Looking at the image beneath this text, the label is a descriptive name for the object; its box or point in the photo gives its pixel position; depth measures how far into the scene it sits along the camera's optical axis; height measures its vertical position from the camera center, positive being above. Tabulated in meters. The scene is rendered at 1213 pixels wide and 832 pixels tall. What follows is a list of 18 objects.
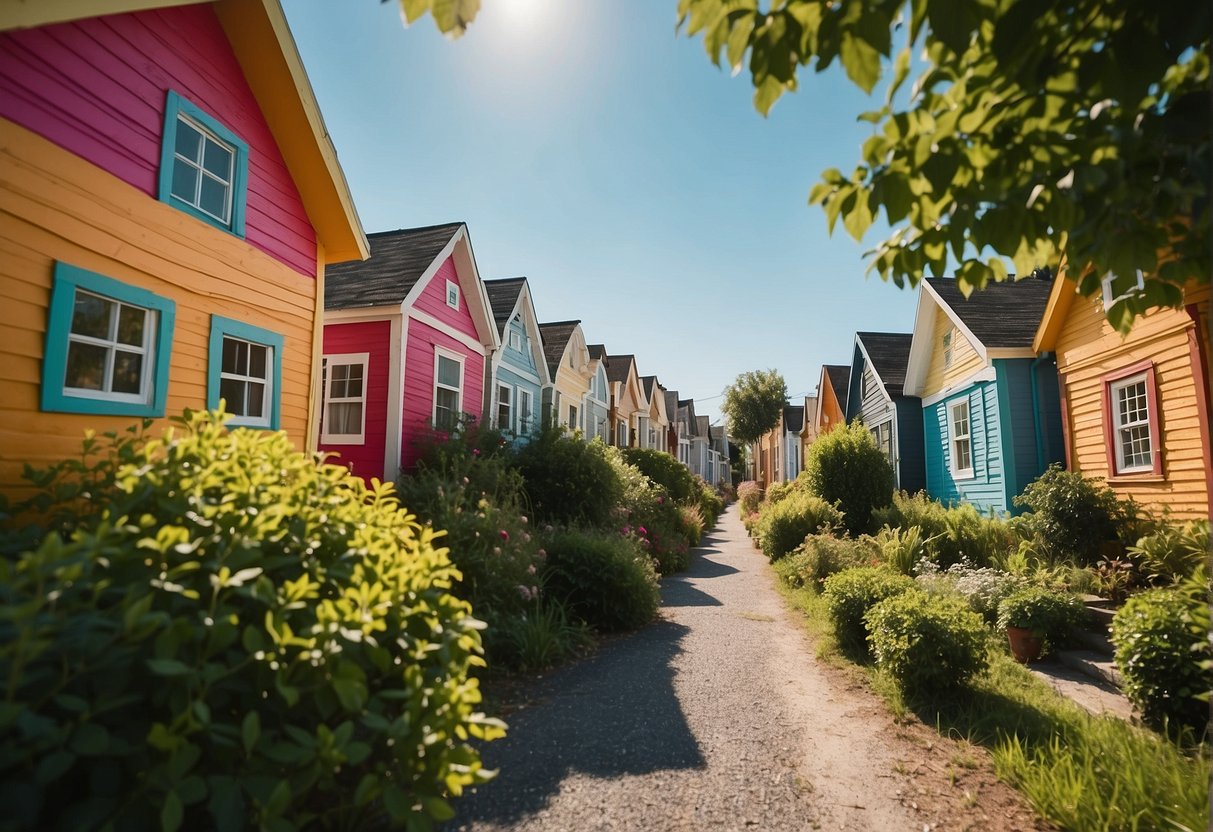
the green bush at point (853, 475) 13.47 +0.05
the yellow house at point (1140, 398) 7.57 +1.22
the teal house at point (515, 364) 15.36 +3.21
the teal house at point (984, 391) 11.88 +1.93
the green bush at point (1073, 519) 8.56 -0.59
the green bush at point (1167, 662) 4.00 -1.26
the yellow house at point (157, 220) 4.80 +2.58
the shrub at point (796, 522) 12.69 -0.97
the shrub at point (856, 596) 6.45 -1.31
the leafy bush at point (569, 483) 12.09 -0.17
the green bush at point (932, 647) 4.95 -1.42
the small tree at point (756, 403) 43.41 +5.36
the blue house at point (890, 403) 16.59 +2.28
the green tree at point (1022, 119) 1.89 +1.30
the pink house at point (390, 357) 10.76 +2.22
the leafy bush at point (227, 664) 1.74 -0.64
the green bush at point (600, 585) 7.79 -1.46
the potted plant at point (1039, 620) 6.21 -1.48
